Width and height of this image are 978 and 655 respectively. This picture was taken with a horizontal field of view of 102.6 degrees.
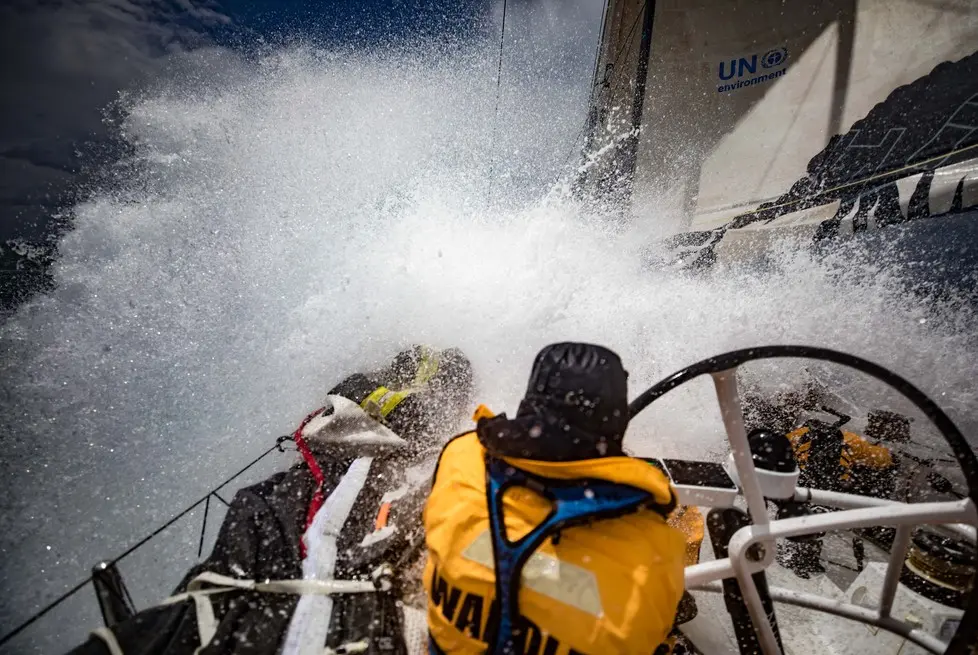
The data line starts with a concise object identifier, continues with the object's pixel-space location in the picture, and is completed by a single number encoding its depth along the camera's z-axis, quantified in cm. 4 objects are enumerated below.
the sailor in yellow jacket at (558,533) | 94
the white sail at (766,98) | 466
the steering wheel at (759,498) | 101
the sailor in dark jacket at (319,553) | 152
